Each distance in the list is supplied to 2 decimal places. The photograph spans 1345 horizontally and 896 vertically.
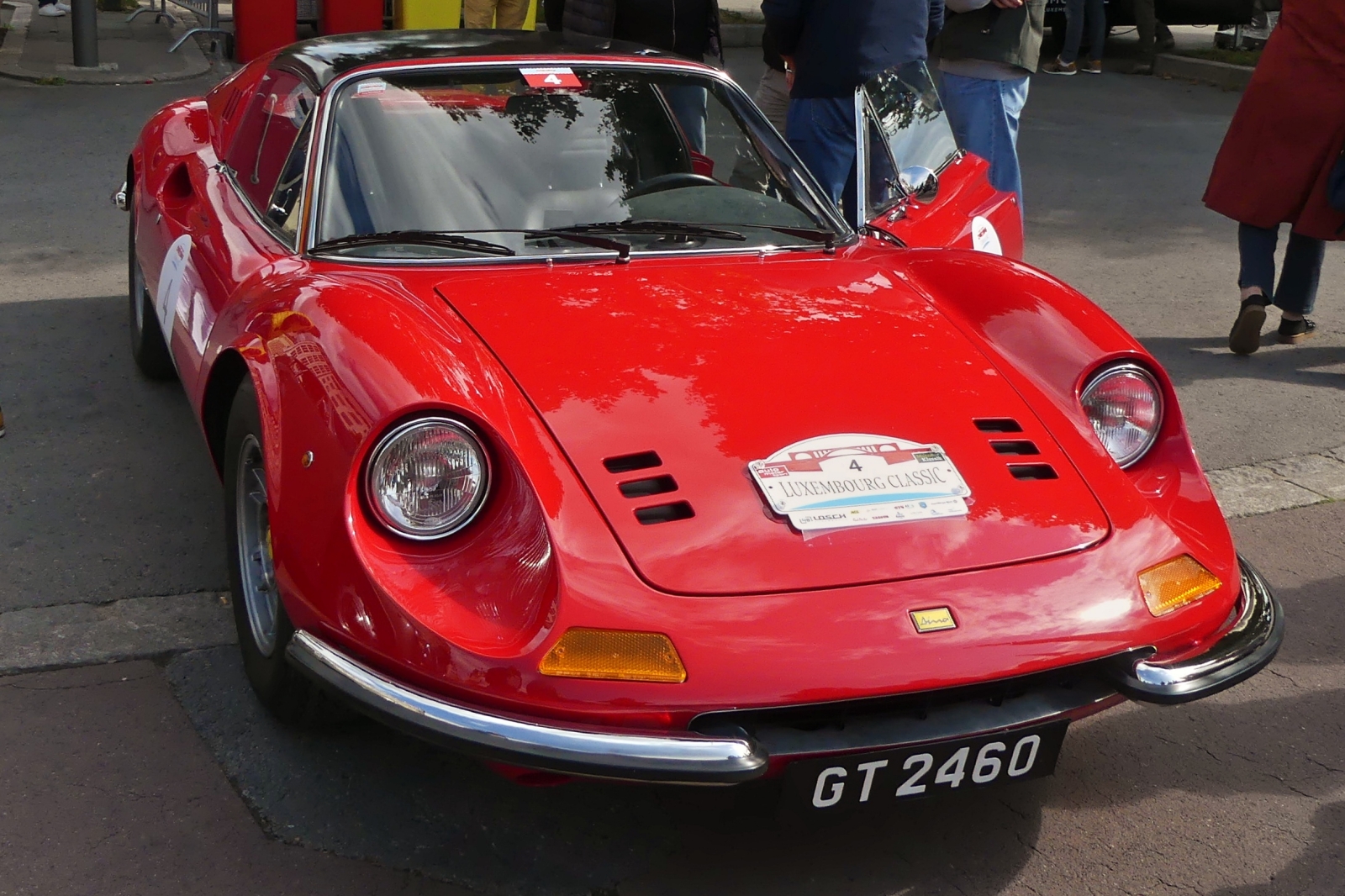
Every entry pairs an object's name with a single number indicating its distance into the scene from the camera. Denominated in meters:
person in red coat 5.46
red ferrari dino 2.21
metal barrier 11.28
